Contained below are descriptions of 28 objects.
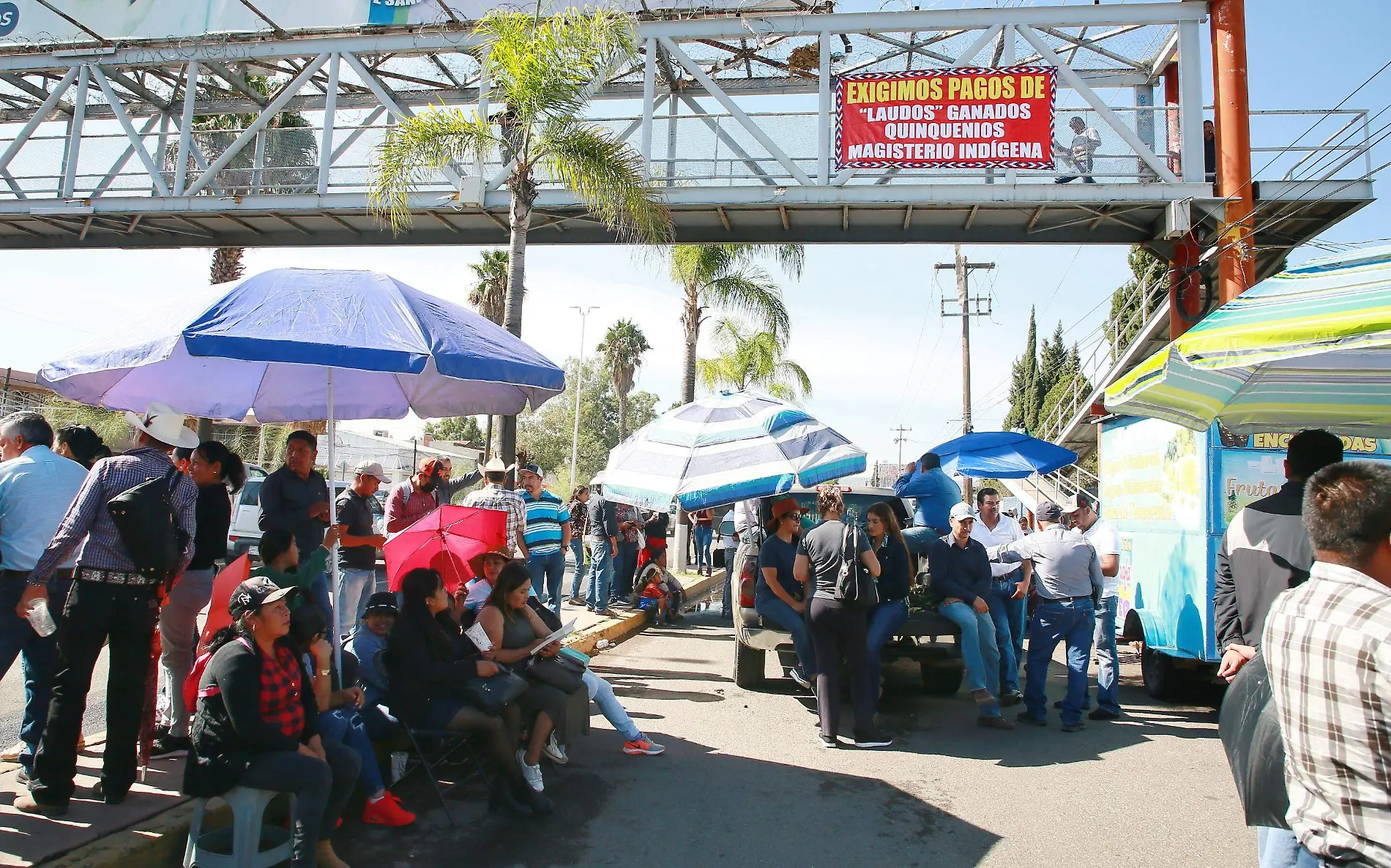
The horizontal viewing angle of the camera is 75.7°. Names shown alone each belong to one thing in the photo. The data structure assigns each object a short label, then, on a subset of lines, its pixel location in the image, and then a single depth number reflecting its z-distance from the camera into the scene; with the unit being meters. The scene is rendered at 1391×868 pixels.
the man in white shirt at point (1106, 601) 7.97
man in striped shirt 9.64
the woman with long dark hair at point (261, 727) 3.89
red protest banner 13.61
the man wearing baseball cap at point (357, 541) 7.76
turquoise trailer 7.69
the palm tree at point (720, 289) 21.73
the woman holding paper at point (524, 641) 5.45
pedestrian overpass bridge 13.78
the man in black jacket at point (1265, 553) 4.04
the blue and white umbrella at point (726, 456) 7.94
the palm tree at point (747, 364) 27.73
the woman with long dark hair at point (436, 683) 5.11
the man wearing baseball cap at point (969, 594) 7.68
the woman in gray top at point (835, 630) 6.84
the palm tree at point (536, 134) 10.44
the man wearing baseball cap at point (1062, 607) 7.64
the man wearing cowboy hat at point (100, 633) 4.23
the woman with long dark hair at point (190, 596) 5.38
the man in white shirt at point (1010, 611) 8.45
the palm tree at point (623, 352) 53.94
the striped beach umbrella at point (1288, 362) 3.62
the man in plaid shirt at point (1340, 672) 2.27
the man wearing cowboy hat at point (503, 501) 8.41
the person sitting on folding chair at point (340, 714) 4.44
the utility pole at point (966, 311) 29.02
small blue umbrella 12.68
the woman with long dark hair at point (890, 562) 7.48
